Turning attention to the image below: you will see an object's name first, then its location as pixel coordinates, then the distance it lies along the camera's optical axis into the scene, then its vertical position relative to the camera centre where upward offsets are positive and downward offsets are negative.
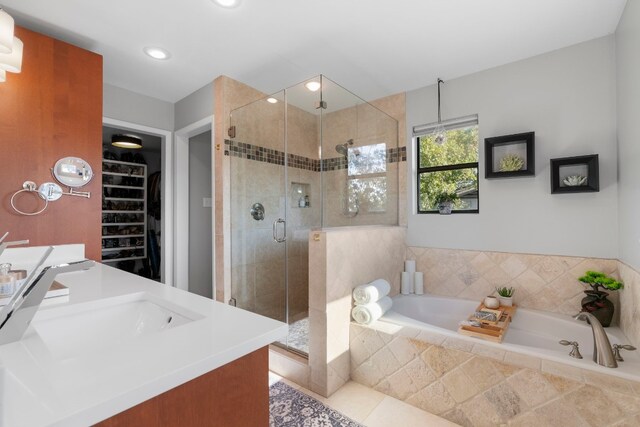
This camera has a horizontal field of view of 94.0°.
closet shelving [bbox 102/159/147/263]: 4.22 +0.09
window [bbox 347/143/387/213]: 2.71 +0.36
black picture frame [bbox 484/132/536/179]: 2.29 +0.52
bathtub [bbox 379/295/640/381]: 1.53 -0.78
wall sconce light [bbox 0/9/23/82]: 1.36 +0.83
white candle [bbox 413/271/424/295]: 2.82 -0.63
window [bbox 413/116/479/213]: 2.68 +0.47
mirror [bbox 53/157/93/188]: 1.94 +0.31
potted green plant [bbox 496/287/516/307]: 2.36 -0.65
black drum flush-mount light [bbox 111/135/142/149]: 3.65 +0.95
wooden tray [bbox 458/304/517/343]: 1.81 -0.72
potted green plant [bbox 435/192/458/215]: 2.74 +0.12
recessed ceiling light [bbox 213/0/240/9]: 1.73 +1.26
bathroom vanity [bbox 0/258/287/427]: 0.50 -0.30
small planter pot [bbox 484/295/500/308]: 2.32 -0.68
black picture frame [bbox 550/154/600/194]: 2.05 +0.30
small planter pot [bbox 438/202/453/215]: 2.74 +0.07
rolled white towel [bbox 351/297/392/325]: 2.16 -0.71
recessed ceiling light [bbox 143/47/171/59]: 2.24 +1.26
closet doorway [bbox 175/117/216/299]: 3.14 +0.09
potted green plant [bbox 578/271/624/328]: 1.95 -0.56
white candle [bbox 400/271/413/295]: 2.84 -0.64
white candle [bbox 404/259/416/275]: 2.87 -0.49
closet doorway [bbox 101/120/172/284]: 4.23 +0.12
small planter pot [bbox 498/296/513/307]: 2.36 -0.69
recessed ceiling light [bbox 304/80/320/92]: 2.35 +1.04
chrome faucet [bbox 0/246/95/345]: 0.69 -0.22
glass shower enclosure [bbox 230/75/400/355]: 2.59 +0.24
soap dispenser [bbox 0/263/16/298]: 1.01 -0.23
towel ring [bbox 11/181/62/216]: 1.80 +0.17
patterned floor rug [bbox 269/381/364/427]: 1.74 -1.20
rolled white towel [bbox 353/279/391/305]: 2.19 -0.57
